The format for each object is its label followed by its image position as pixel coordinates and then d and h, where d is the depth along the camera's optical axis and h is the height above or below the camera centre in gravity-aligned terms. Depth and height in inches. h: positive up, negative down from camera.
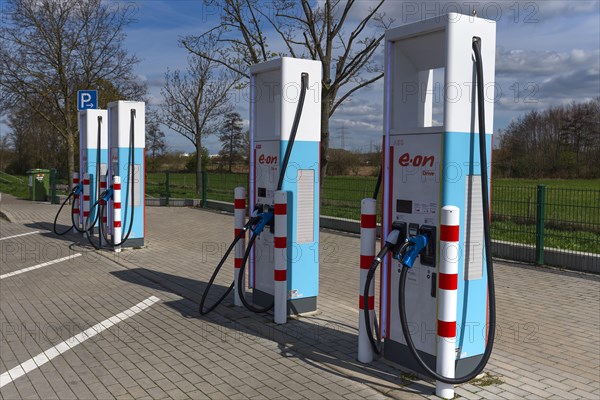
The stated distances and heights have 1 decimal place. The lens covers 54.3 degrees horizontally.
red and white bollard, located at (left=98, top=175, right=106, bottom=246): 444.5 -24.7
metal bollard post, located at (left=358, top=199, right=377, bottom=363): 199.2 -28.0
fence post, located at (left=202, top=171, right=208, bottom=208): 807.9 -17.9
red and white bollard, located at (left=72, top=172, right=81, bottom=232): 548.4 -31.4
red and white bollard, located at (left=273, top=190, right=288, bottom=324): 246.1 -35.0
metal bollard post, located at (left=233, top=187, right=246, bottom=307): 279.1 -21.8
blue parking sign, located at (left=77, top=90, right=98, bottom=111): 557.9 +70.5
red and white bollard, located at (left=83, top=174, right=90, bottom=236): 510.9 -18.9
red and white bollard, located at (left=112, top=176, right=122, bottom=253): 429.1 -26.8
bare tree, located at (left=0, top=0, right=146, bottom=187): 828.0 +162.4
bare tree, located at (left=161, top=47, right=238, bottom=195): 941.2 +108.1
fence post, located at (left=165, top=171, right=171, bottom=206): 842.2 -22.4
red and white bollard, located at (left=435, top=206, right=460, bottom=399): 169.0 -32.3
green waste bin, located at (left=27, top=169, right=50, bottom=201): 879.1 -17.0
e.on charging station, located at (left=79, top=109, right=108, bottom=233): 512.1 +18.9
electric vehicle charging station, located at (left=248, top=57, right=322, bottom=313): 257.0 -2.5
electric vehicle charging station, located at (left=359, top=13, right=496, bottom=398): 172.7 -9.8
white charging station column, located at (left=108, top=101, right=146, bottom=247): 445.1 +13.0
